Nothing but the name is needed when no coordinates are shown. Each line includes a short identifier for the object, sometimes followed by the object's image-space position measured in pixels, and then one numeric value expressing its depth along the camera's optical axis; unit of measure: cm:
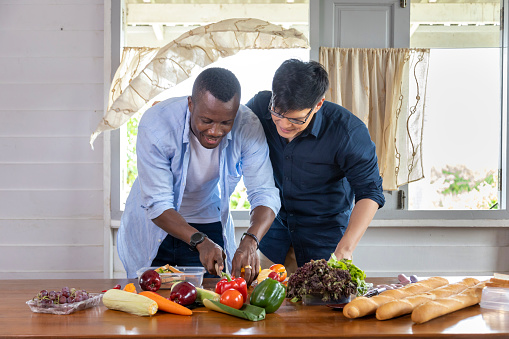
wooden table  175
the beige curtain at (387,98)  442
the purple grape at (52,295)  201
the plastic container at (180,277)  233
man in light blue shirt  248
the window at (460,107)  467
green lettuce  217
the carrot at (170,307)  199
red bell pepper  212
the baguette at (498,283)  215
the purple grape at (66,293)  202
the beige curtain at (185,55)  409
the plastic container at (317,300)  214
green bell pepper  200
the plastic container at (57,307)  199
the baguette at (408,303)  191
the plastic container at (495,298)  206
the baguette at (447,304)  186
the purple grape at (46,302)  200
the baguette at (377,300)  191
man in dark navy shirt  273
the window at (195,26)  466
